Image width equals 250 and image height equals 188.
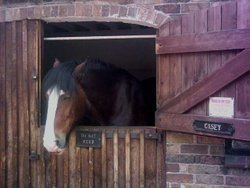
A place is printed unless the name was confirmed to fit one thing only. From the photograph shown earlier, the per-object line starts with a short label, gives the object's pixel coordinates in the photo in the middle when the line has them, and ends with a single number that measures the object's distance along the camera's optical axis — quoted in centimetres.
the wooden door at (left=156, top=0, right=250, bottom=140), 314
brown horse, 364
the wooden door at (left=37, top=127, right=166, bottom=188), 392
